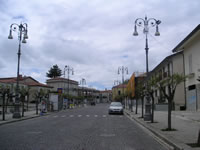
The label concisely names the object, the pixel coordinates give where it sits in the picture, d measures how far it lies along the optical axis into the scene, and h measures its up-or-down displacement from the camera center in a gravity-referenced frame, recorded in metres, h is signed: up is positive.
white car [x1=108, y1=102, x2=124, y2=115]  29.11 -2.23
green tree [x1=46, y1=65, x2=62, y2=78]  105.62 +9.52
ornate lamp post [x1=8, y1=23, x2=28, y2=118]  21.92 +4.67
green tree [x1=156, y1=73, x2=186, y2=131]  11.62 +0.61
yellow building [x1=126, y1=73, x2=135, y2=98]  54.42 +2.63
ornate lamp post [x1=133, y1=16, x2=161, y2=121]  18.38 +3.84
